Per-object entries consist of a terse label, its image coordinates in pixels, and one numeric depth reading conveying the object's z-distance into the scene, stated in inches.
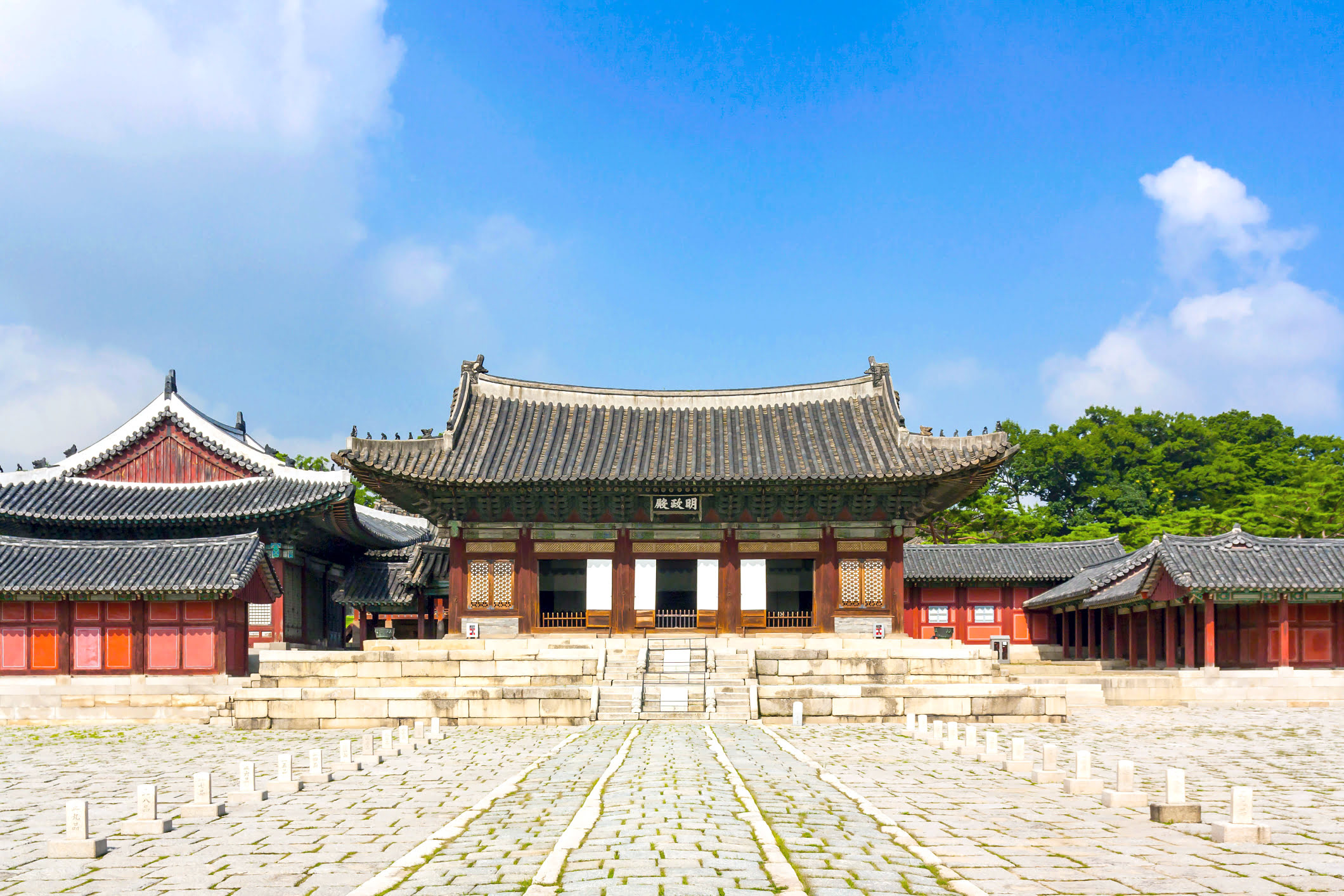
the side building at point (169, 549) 1173.7
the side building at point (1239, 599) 1311.5
